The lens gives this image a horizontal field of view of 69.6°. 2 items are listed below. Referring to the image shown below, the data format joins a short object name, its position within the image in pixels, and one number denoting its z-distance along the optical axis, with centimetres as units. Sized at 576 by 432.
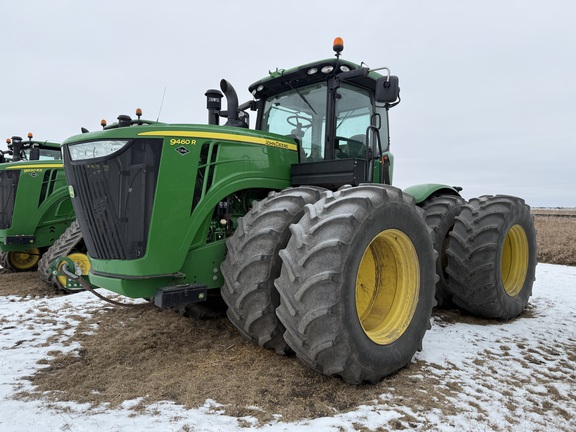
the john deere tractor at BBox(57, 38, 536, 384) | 275
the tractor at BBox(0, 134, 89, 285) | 716
